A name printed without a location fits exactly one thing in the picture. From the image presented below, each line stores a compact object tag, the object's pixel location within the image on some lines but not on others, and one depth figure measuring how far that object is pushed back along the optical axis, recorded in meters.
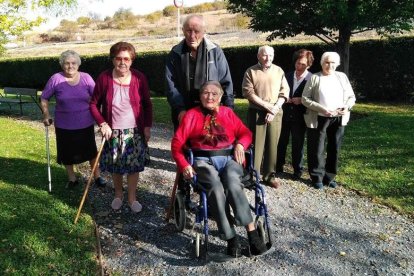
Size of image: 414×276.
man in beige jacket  4.93
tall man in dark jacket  3.88
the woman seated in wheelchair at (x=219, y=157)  3.41
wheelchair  3.46
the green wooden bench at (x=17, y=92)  11.33
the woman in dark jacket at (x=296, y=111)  5.38
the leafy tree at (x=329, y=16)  9.11
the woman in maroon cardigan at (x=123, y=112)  4.08
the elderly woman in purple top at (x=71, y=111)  4.73
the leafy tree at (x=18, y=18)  9.60
